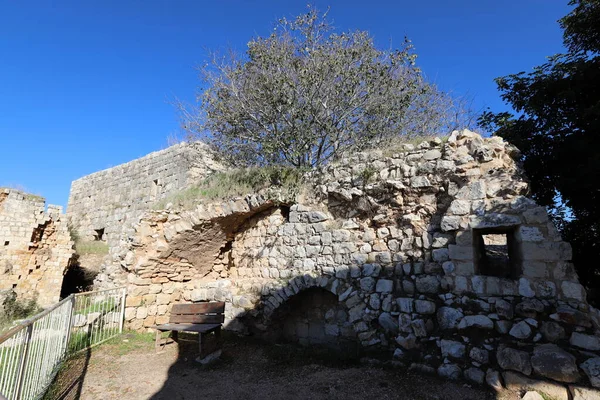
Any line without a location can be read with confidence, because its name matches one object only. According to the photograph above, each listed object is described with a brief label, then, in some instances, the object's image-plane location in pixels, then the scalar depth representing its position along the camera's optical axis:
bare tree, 8.26
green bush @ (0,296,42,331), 8.88
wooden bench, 6.20
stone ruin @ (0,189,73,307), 9.82
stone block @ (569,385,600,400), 3.44
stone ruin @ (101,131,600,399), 4.00
